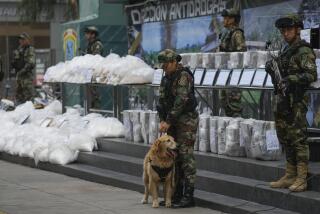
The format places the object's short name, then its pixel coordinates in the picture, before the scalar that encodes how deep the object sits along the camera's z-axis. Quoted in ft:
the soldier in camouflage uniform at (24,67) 65.10
